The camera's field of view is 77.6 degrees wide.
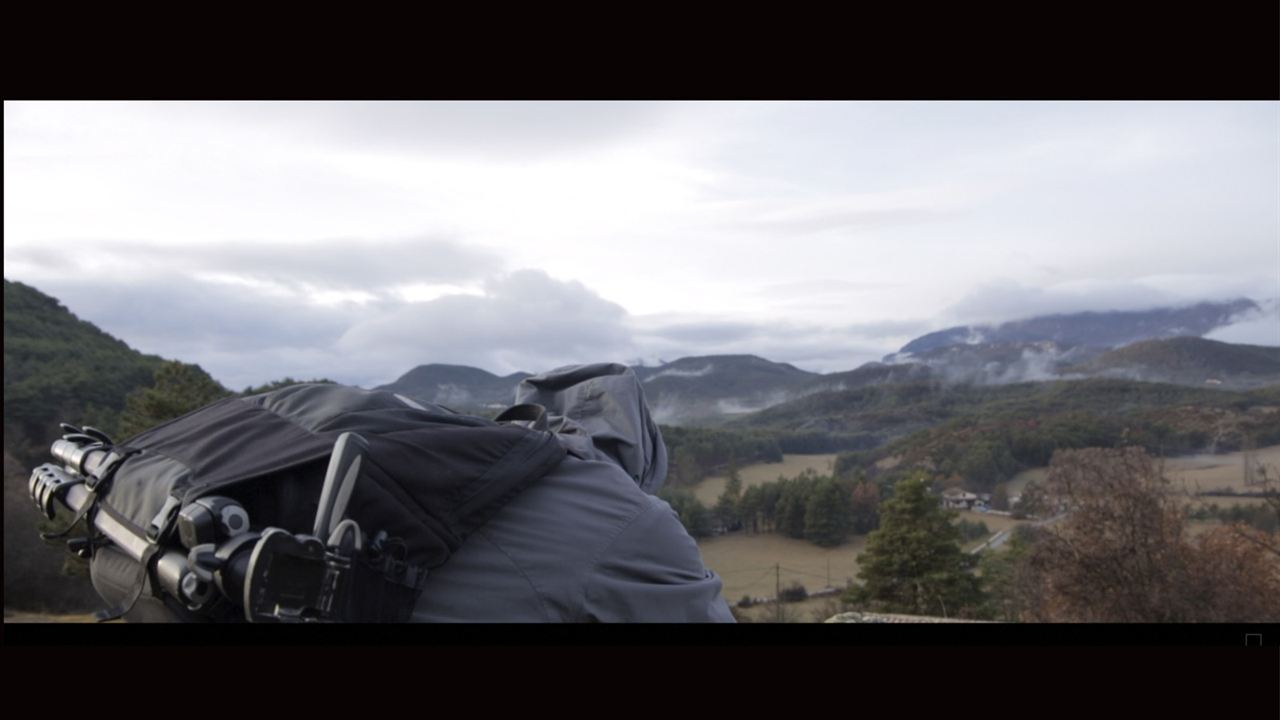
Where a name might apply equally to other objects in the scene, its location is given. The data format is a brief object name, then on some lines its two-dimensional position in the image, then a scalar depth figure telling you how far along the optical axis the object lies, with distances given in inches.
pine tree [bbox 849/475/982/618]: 924.6
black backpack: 50.6
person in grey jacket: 58.2
